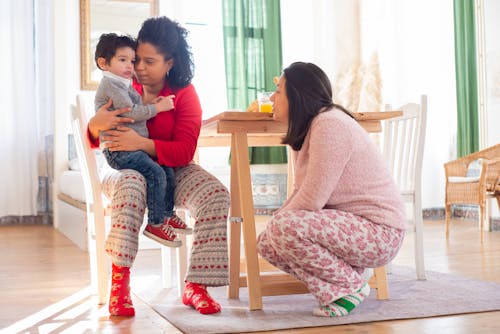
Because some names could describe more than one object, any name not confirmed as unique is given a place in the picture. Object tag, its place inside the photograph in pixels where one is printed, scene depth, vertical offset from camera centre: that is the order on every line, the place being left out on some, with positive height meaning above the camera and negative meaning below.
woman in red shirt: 2.13 +0.01
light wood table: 2.27 -0.09
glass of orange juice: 2.78 +0.30
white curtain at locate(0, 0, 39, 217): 5.82 +0.61
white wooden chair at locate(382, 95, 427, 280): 2.84 +0.07
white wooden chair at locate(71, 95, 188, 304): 2.45 -0.09
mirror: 5.54 +1.33
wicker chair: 4.39 -0.09
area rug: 1.99 -0.45
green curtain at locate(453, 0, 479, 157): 5.58 +0.79
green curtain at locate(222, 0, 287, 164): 6.26 +1.17
